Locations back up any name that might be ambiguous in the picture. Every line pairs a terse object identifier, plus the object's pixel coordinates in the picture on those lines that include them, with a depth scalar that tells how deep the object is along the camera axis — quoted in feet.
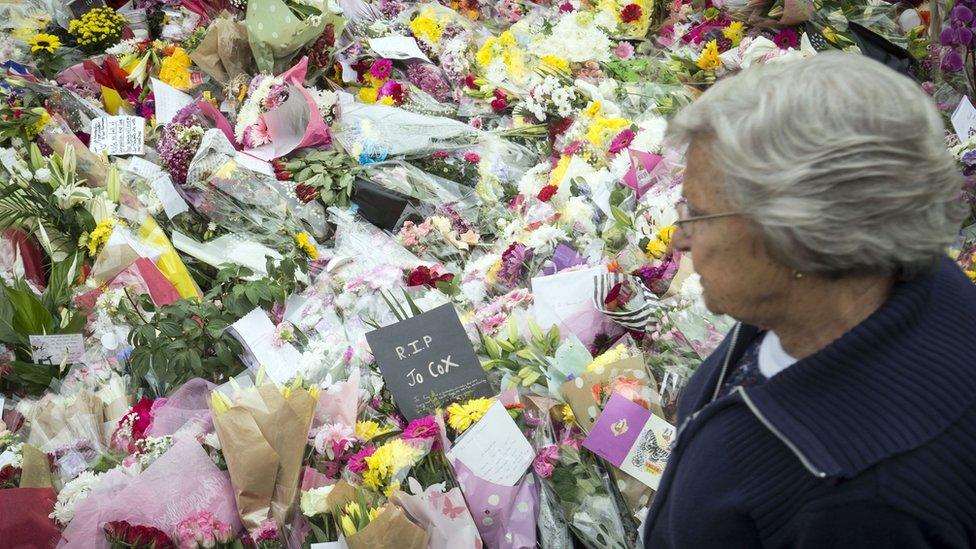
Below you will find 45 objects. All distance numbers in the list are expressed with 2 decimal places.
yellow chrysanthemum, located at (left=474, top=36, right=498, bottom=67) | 12.39
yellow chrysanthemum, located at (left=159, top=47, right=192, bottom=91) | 12.51
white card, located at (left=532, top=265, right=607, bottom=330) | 7.19
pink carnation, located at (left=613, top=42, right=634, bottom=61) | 12.12
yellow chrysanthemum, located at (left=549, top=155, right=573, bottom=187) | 9.62
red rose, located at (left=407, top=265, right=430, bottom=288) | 8.48
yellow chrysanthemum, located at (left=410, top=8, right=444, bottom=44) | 13.15
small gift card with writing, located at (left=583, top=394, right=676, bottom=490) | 5.91
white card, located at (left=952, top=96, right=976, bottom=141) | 8.02
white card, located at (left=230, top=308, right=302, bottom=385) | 7.61
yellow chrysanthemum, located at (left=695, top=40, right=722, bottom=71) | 10.86
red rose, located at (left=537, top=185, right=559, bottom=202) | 9.39
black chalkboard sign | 6.58
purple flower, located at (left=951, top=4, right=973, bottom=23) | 8.29
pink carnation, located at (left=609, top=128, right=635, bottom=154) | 9.40
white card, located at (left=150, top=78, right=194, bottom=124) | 11.93
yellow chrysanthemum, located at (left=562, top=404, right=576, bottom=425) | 6.31
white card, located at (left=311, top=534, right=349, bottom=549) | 5.63
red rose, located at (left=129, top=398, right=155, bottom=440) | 6.86
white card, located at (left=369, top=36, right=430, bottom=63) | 12.51
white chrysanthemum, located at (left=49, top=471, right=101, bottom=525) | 6.15
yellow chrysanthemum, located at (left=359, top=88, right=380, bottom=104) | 12.21
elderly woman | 2.95
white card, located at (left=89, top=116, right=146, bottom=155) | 11.39
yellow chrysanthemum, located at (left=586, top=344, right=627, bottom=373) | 6.27
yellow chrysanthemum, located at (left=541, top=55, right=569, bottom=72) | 11.77
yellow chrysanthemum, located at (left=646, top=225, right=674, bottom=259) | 7.57
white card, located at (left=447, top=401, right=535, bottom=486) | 6.01
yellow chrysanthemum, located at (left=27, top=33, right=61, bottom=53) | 13.08
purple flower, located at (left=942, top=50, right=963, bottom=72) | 8.70
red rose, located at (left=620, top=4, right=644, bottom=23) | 12.75
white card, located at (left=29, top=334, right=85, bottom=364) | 8.13
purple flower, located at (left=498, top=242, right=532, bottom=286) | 8.20
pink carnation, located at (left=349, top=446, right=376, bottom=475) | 6.13
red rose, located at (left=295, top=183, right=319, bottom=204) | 10.34
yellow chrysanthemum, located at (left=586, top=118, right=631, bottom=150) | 9.80
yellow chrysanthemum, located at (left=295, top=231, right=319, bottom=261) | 9.48
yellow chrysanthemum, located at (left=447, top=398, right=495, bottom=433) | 6.23
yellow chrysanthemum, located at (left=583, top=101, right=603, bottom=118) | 10.41
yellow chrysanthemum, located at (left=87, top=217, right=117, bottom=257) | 9.32
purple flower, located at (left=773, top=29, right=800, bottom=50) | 10.59
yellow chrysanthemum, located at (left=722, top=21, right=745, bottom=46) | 11.18
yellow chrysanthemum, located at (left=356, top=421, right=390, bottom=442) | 6.54
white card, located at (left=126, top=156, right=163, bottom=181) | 10.79
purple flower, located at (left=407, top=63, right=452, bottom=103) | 12.30
